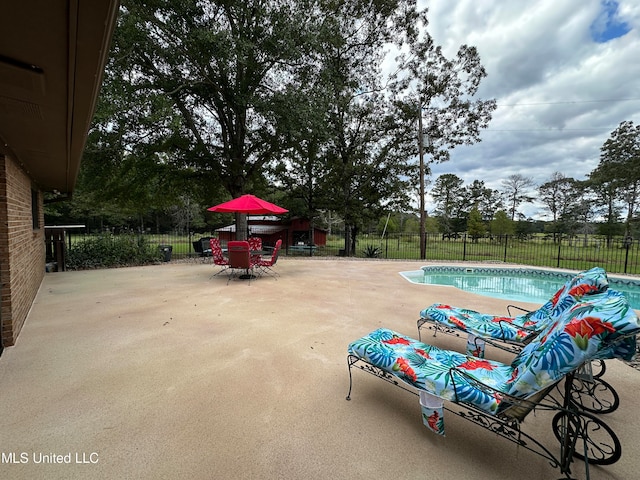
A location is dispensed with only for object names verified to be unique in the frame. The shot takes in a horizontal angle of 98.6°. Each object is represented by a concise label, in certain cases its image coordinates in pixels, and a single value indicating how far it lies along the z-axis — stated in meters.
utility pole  13.43
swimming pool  7.32
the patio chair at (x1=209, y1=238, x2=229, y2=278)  7.19
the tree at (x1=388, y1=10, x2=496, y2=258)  14.35
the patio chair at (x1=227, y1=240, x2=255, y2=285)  6.73
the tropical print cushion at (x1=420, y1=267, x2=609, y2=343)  2.54
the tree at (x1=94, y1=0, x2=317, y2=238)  8.18
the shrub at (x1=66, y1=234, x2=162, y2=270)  8.81
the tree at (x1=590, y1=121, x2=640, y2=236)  20.86
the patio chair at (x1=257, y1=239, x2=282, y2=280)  7.45
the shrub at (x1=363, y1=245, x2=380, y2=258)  15.75
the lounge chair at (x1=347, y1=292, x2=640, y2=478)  1.38
